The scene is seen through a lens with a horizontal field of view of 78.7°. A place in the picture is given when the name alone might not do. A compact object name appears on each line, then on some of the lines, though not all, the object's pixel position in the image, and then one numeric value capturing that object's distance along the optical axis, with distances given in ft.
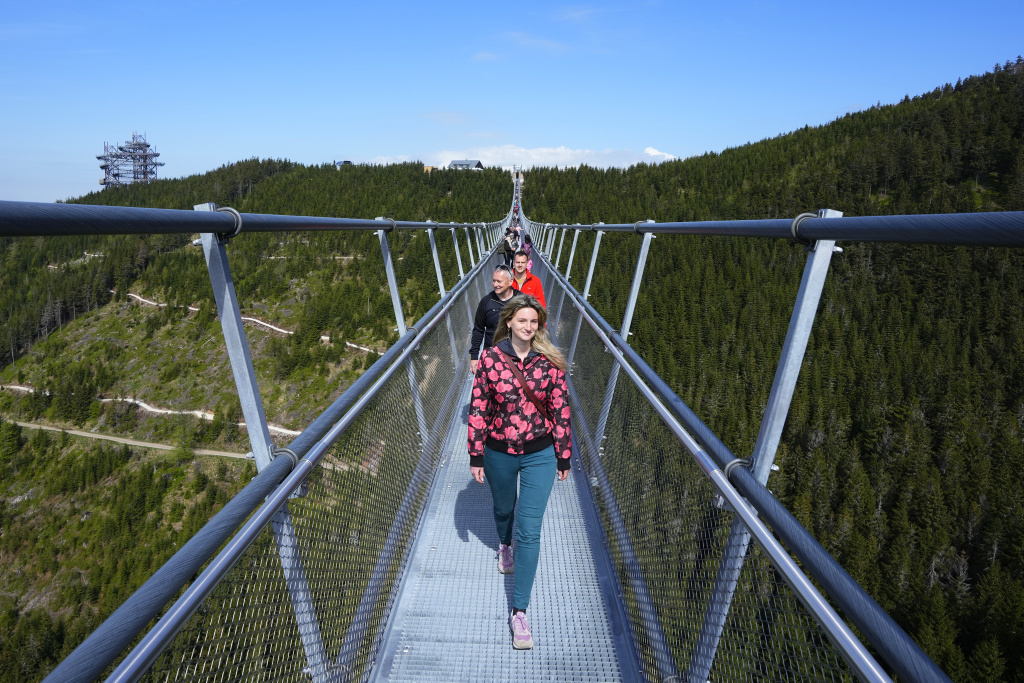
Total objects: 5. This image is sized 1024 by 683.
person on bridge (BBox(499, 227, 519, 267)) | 24.85
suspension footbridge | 3.24
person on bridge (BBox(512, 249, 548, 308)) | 15.84
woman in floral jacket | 8.67
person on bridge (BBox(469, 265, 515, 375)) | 14.15
